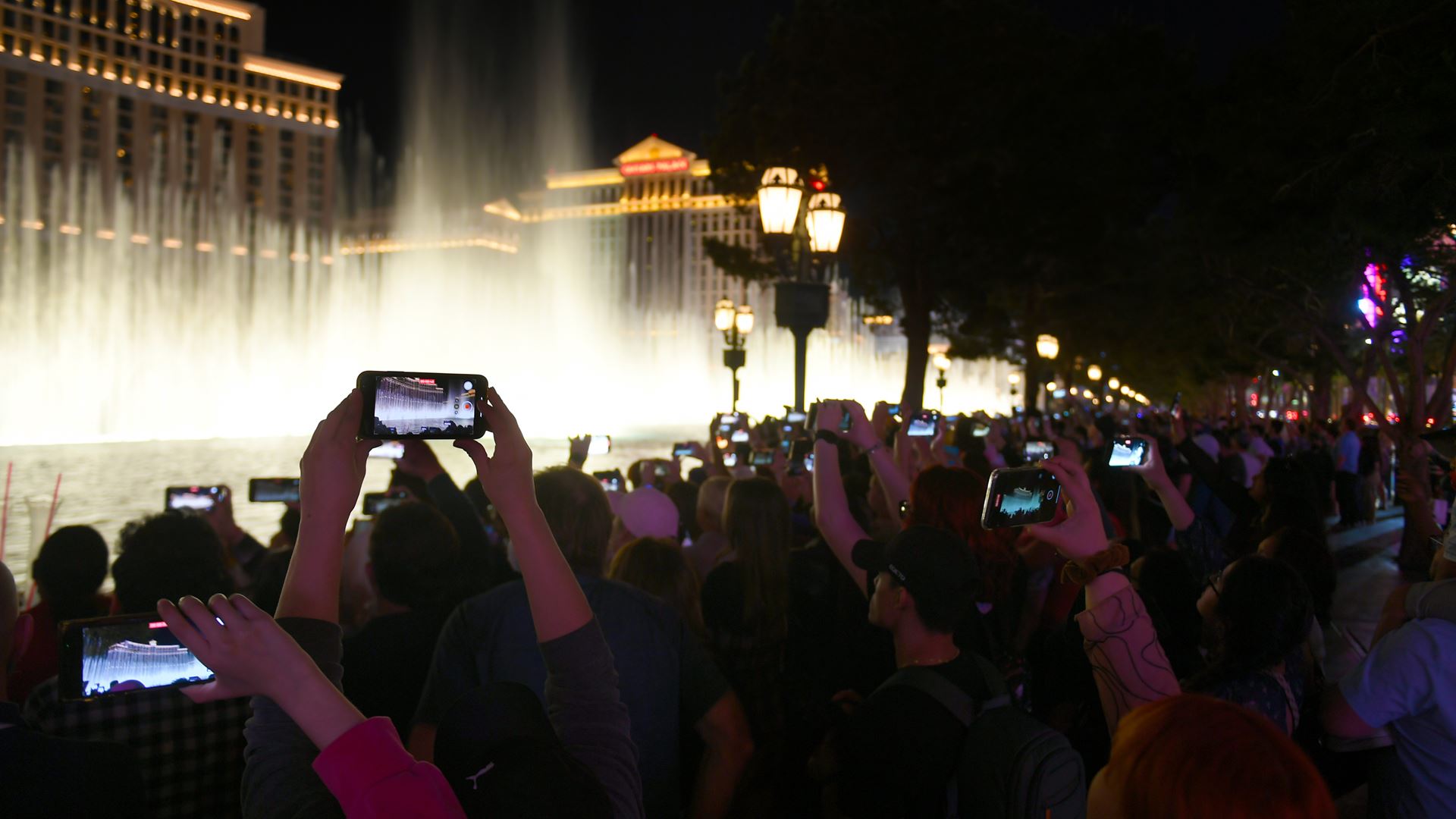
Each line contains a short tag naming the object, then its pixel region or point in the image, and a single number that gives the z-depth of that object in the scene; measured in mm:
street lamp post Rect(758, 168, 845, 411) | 9273
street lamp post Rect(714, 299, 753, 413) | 19297
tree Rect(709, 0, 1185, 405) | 22500
